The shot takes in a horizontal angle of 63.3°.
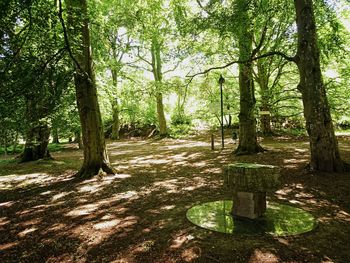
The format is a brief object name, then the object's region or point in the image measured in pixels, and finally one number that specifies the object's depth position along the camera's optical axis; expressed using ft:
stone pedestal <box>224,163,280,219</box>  14.90
